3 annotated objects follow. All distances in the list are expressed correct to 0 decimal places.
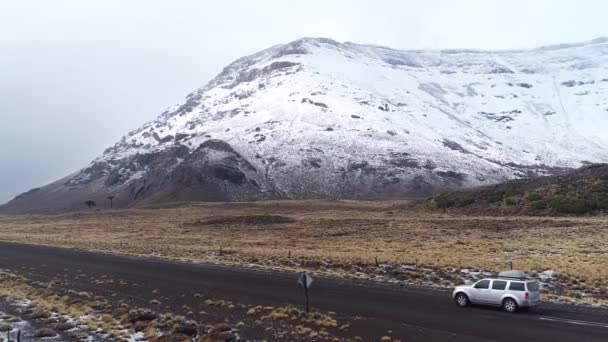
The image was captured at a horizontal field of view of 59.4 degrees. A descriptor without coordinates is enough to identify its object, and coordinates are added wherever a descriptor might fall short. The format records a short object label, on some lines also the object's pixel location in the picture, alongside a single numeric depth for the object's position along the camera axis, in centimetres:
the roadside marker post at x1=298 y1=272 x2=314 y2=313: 2238
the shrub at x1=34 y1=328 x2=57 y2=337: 2044
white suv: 2353
